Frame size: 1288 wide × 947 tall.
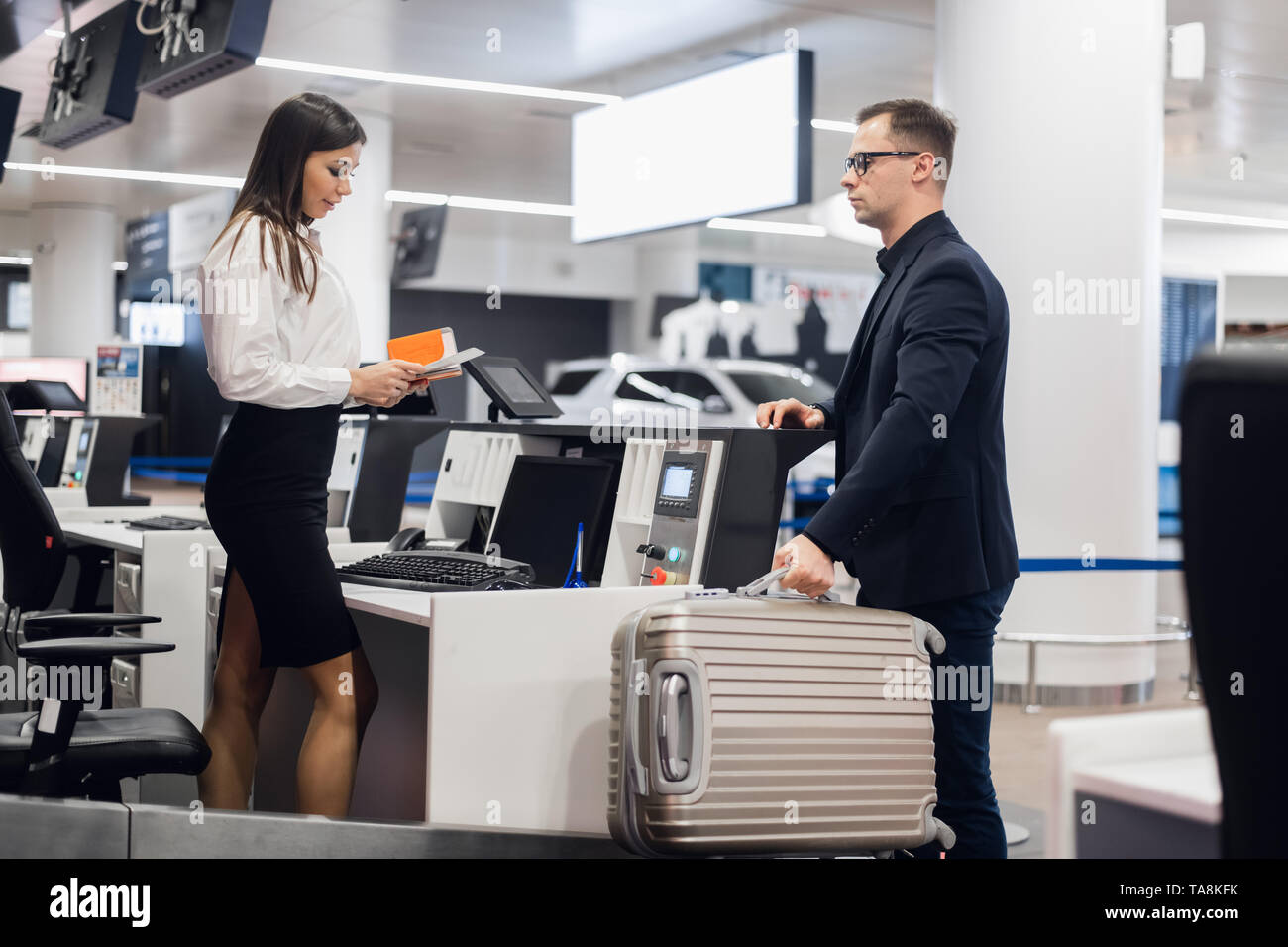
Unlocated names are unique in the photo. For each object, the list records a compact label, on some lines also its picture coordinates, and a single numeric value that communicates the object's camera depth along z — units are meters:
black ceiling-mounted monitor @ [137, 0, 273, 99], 4.58
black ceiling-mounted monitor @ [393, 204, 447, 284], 11.50
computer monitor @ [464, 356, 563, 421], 3.15
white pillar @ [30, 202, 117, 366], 14.14
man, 2.23
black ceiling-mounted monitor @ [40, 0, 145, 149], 5.53
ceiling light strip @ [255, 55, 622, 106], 8.38
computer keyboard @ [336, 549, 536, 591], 2.56
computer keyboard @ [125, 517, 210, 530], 3.79
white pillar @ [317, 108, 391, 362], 9.08
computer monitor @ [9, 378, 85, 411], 4.81
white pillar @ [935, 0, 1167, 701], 5.02
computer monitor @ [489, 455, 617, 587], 2.81
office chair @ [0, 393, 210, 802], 2.21
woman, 2.35
